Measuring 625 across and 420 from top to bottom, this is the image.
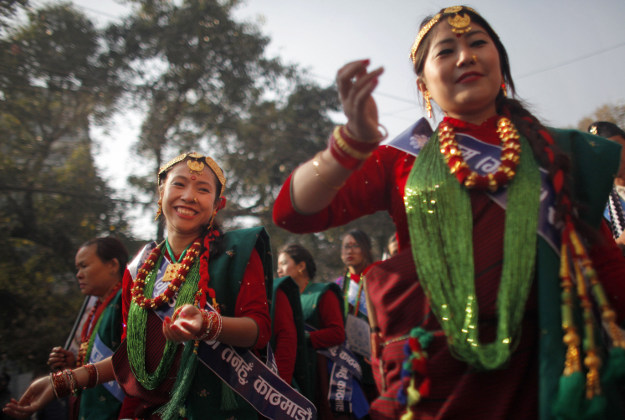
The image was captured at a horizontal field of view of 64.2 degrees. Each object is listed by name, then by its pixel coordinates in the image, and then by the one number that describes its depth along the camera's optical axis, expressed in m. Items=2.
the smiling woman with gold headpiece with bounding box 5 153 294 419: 2.23
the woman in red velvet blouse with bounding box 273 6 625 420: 1.16
